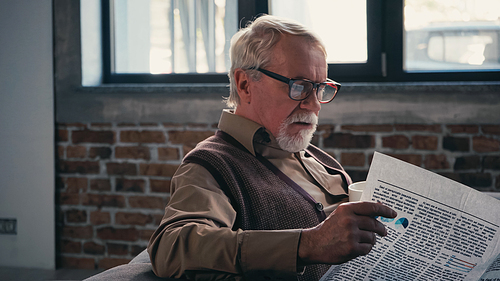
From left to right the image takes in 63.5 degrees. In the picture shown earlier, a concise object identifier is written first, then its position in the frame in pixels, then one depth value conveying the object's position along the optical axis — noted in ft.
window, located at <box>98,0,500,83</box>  6.92
